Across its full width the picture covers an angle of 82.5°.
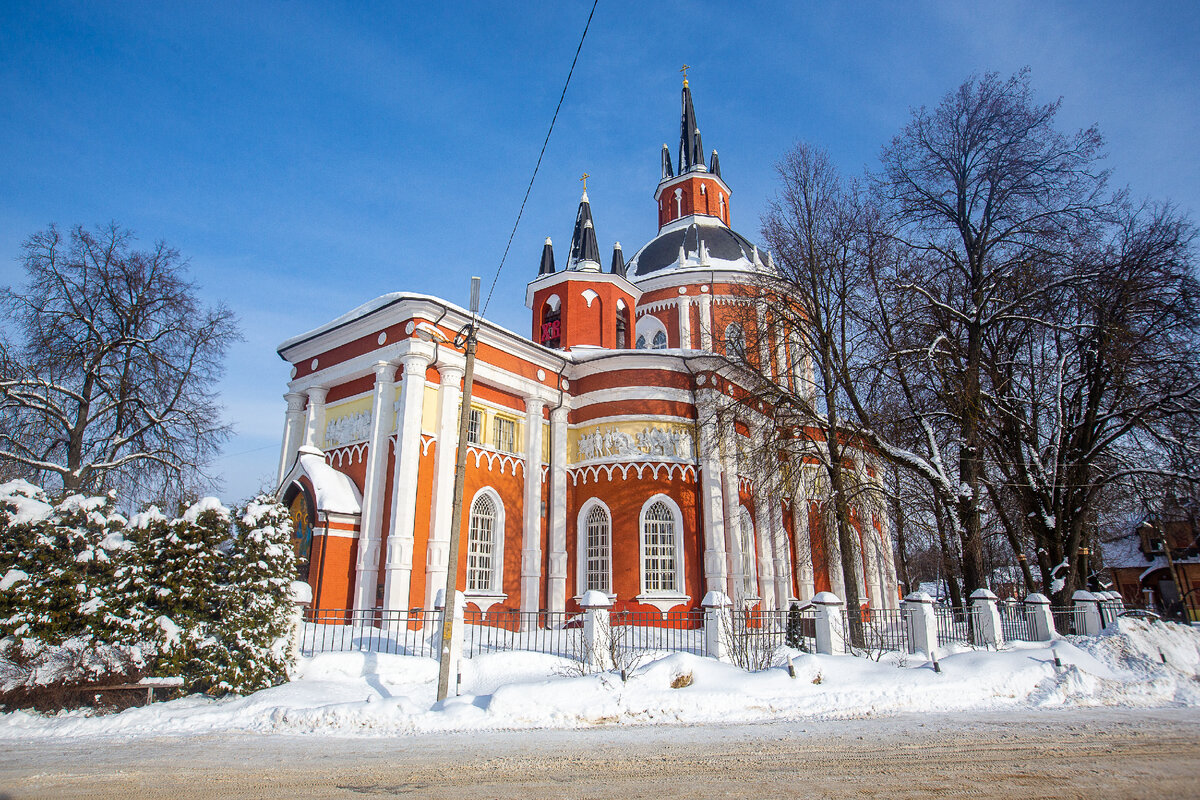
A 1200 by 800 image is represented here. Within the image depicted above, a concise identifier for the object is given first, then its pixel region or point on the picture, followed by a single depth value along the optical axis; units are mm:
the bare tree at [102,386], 17438
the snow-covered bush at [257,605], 9414
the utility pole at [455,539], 9337
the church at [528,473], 16562
